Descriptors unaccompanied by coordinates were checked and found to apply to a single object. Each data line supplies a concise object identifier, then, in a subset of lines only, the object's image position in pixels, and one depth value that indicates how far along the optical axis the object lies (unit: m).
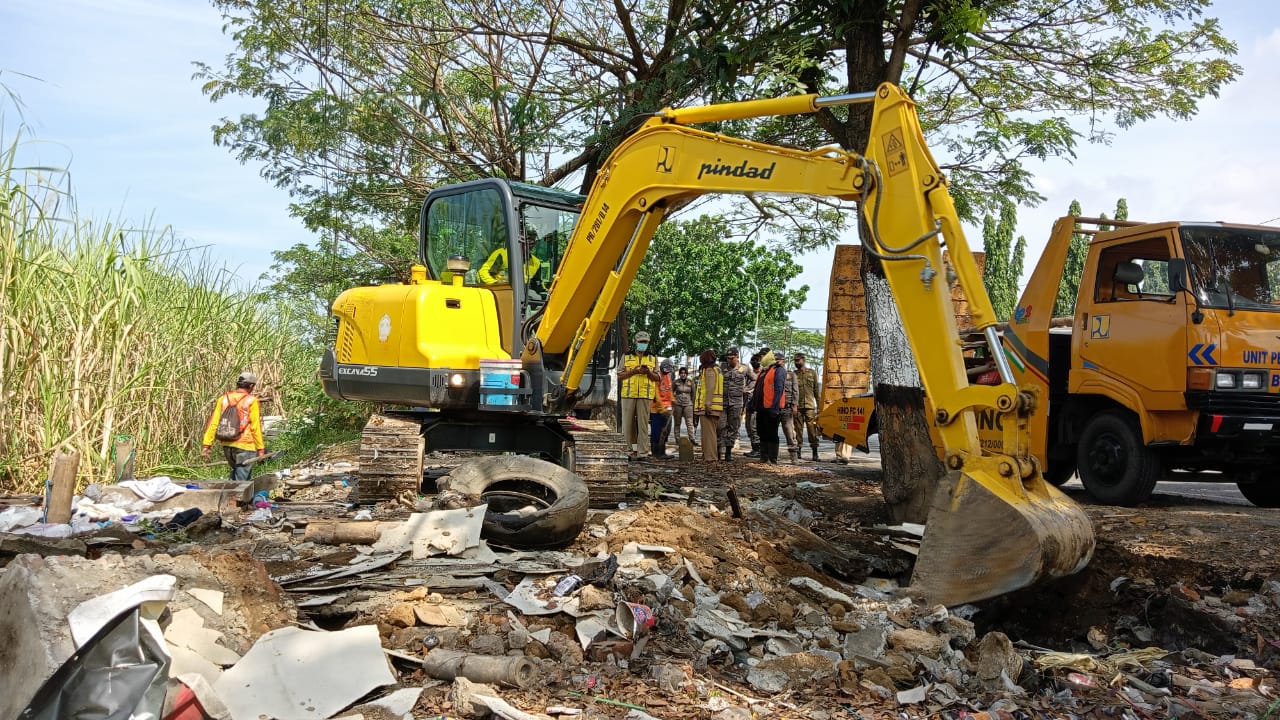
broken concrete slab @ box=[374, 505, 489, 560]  5.86
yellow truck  8.23
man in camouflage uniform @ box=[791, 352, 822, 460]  16.19
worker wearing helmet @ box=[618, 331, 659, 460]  14.05
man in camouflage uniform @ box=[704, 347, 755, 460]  14.44
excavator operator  8.49
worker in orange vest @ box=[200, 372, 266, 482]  9.01
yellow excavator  4.95
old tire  6.32
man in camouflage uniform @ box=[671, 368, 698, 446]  17.00
